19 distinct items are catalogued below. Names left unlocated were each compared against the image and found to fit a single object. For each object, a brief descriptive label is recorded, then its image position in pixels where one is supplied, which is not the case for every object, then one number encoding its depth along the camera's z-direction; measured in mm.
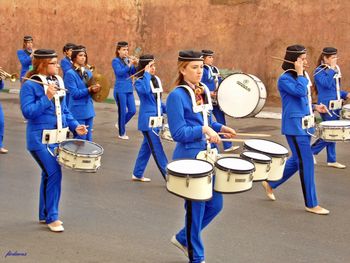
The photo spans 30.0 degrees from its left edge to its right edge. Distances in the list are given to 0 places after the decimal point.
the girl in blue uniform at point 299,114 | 7611
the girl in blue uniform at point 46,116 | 6660
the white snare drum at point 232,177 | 5359
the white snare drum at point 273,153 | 6504
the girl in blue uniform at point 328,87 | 10055
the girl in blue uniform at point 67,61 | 12070
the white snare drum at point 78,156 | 6516
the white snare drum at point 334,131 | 8478
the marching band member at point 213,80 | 11812
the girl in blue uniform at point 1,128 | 10914
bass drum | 8508
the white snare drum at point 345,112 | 10172
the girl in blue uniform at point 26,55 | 15867
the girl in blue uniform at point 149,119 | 9203
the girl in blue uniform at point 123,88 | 13336
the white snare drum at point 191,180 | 5191
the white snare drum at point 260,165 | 5938
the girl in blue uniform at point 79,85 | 9555
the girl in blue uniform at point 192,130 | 5555
